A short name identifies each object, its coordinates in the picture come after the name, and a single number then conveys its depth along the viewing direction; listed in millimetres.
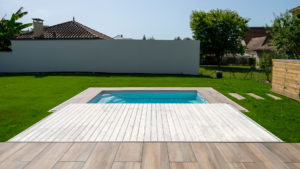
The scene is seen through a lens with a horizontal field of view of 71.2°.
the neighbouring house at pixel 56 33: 19167
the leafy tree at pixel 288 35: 13859
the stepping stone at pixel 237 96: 8461
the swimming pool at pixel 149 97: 9031
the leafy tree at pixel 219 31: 29030
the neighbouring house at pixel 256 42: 30109
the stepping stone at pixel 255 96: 8556
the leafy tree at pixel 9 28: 20234
